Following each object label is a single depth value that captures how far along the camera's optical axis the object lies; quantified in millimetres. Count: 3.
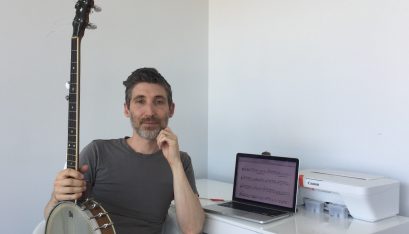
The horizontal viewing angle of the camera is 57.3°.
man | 1498
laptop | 1603
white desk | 1410
